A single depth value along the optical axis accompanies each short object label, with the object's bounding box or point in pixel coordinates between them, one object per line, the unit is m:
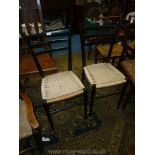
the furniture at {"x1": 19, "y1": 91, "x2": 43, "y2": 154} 1.13
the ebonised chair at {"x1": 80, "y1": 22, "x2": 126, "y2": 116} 1.60
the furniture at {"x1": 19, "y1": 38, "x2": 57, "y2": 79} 1.66
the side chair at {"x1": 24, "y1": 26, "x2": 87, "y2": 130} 1.46
